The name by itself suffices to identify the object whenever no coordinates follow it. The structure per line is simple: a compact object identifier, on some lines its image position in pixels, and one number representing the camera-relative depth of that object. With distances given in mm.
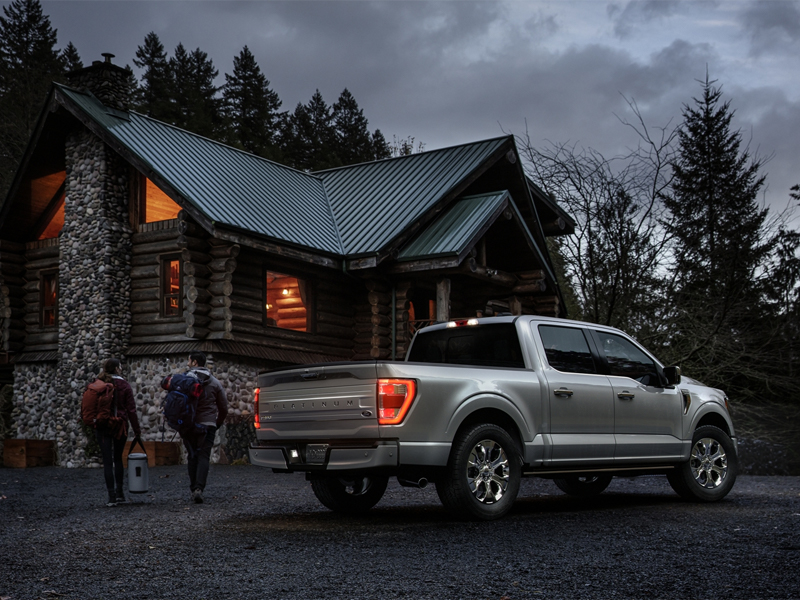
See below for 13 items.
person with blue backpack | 11640
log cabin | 20156
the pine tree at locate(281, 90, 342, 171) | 53312
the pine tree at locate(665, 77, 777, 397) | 22781
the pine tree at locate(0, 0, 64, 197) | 37781
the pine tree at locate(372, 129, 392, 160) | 56719
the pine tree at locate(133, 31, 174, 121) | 46906
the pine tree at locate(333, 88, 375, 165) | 56531
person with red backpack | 11500
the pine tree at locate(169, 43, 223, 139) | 46656
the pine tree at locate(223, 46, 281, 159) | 51156
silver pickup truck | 8445
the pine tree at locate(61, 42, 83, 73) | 50106
